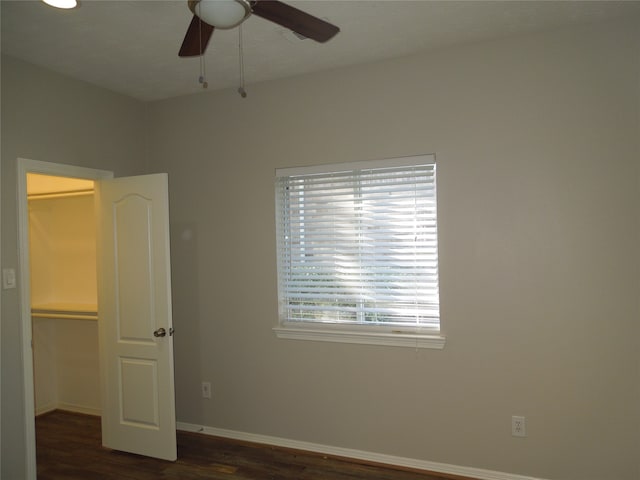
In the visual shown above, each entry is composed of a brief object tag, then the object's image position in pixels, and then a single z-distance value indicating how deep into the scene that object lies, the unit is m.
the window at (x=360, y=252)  3.06
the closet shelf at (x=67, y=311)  4.06
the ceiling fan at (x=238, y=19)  1.58
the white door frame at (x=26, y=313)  2.88
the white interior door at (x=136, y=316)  3.26
